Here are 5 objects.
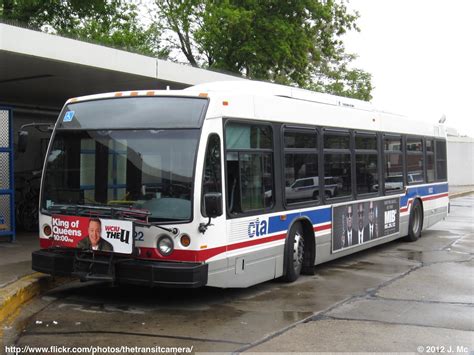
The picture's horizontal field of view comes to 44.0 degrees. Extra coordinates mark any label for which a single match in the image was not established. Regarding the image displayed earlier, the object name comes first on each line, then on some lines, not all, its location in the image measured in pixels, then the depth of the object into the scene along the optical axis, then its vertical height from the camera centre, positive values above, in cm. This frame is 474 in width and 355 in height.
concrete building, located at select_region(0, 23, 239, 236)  955 +207
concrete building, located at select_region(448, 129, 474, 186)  3931 +92
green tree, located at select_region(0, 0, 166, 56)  2441 +735
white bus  676 -14
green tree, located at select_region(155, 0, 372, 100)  2980 +767
